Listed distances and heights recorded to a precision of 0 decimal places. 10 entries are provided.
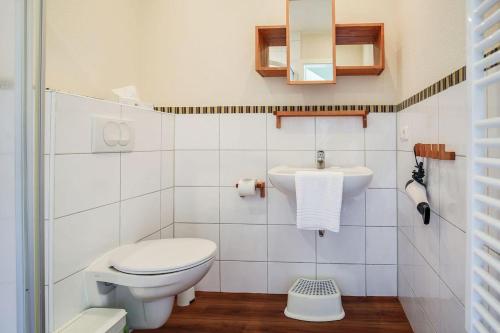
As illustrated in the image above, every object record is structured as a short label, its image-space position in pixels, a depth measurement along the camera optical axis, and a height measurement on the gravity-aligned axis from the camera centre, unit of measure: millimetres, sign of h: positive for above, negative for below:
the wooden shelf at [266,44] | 2053 +760
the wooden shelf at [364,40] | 1987 +770
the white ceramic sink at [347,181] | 1626 -98
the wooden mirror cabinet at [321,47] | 1994 +707
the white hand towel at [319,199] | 1610 -182
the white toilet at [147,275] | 1355 -475
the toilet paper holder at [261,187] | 2109 -162
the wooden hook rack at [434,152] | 1204 +40
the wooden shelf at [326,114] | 2039 +298
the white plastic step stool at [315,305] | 1859 -813
